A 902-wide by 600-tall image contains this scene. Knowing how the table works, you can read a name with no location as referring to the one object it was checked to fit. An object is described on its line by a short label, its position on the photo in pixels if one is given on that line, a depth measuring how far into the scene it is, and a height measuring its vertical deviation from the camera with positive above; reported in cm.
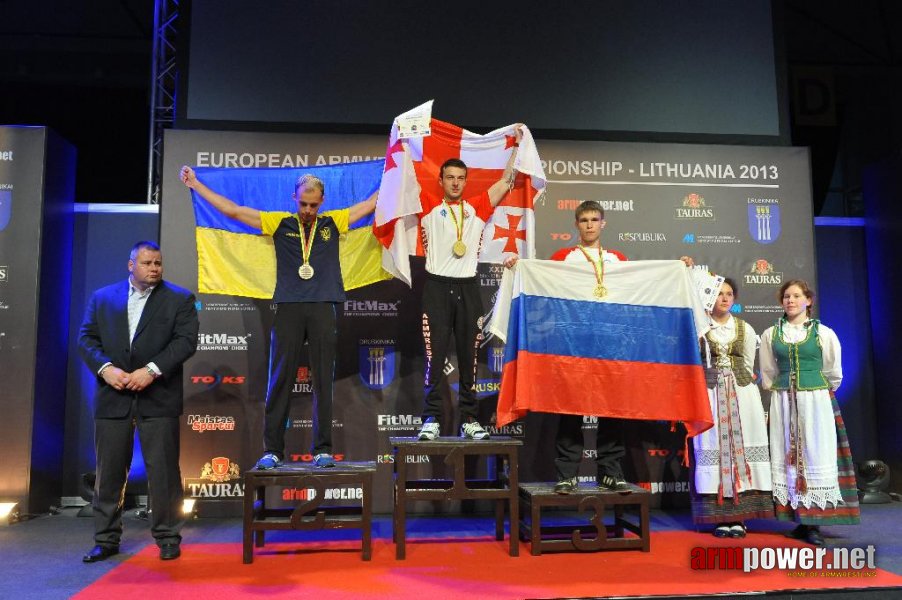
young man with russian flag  386 -36
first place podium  370 -56
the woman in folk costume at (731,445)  406 -46
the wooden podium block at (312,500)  359 -66
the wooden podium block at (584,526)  370 -81
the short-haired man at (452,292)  400 +44
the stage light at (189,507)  470 -89
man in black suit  362 -10
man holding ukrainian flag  387 +35
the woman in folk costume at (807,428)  387 -35
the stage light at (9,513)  448 -88
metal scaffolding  554 +231
